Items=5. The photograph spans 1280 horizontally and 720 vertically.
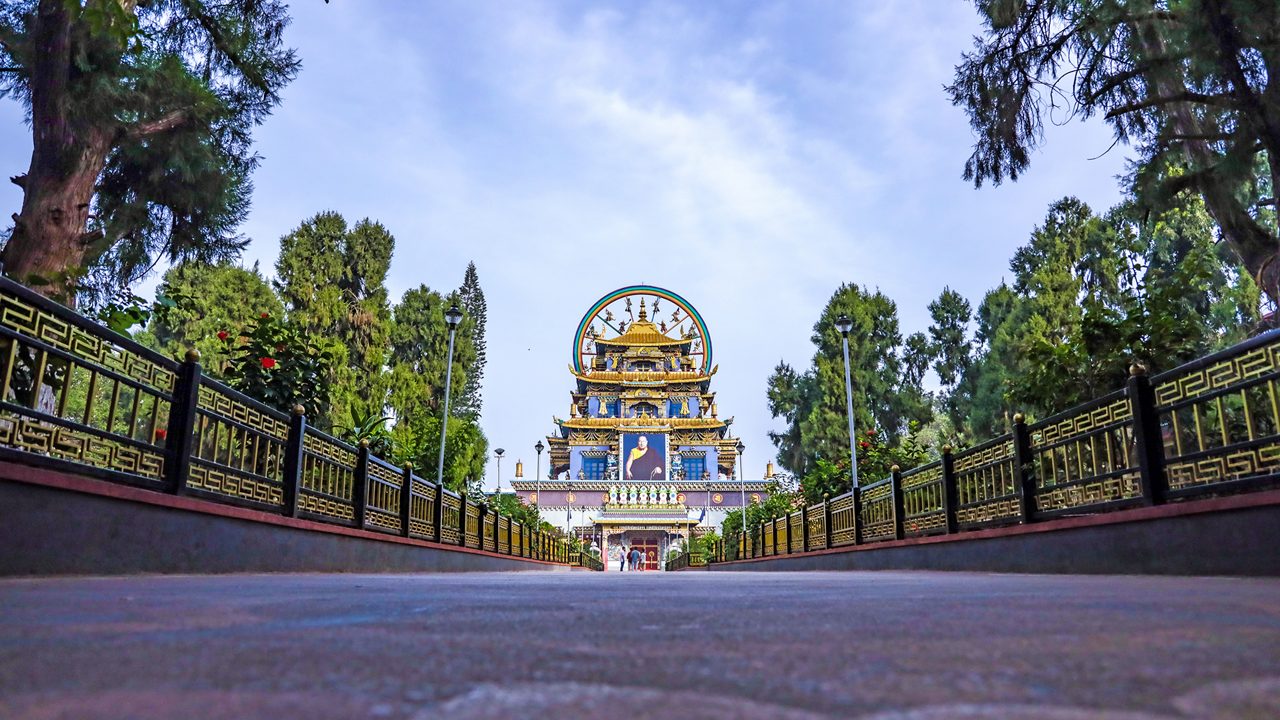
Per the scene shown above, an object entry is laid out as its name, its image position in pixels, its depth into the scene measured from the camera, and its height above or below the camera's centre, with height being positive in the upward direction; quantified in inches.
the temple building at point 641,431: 1808.6 +274.1
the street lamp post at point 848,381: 589.9 +130.5
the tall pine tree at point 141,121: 271.9 +154.9
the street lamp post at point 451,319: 608.3 +176.4
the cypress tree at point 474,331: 1669.5 +481.3
